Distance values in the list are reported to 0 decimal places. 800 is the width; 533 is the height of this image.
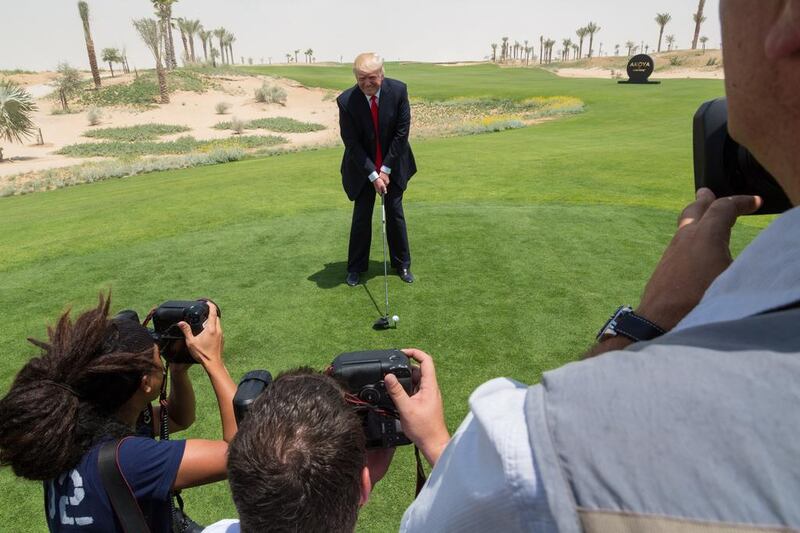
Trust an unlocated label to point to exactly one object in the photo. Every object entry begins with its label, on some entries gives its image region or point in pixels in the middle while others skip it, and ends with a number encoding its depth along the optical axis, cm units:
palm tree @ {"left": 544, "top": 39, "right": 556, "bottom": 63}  12069
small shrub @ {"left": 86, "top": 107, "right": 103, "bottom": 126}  3509
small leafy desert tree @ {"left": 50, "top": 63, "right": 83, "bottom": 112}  3928
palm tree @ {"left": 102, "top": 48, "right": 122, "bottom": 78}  6394
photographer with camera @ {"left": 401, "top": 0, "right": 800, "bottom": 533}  45
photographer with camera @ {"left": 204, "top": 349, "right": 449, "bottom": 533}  112
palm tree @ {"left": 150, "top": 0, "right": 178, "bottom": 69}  4829
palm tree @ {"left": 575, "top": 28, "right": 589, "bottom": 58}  10894
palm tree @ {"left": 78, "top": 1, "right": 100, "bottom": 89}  4047
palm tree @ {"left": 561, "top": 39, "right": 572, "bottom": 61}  12588
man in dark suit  503
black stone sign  3419
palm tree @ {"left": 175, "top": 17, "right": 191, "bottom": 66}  7236
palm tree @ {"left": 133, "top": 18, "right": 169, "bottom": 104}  4201
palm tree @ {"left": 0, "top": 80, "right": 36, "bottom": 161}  2334
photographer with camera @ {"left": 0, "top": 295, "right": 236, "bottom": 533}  162
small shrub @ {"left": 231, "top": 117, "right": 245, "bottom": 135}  3155
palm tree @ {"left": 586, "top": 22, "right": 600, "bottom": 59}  10686
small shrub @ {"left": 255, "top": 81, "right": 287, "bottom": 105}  4135
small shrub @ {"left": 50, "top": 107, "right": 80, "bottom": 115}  3797
